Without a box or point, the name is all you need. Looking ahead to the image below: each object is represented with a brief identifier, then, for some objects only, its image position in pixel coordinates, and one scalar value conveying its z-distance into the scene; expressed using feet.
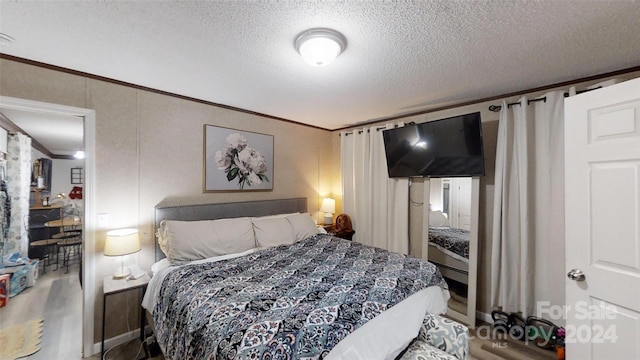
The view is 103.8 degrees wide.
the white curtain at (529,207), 7.51
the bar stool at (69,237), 13.64
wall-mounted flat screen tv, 8.50
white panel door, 4.59
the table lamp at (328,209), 13.21
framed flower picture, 9.71
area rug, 6.83
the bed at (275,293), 4.14
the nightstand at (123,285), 6.58
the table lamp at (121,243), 6.84
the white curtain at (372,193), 11.16
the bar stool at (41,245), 13.19
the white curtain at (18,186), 10.85
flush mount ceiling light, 5.05
